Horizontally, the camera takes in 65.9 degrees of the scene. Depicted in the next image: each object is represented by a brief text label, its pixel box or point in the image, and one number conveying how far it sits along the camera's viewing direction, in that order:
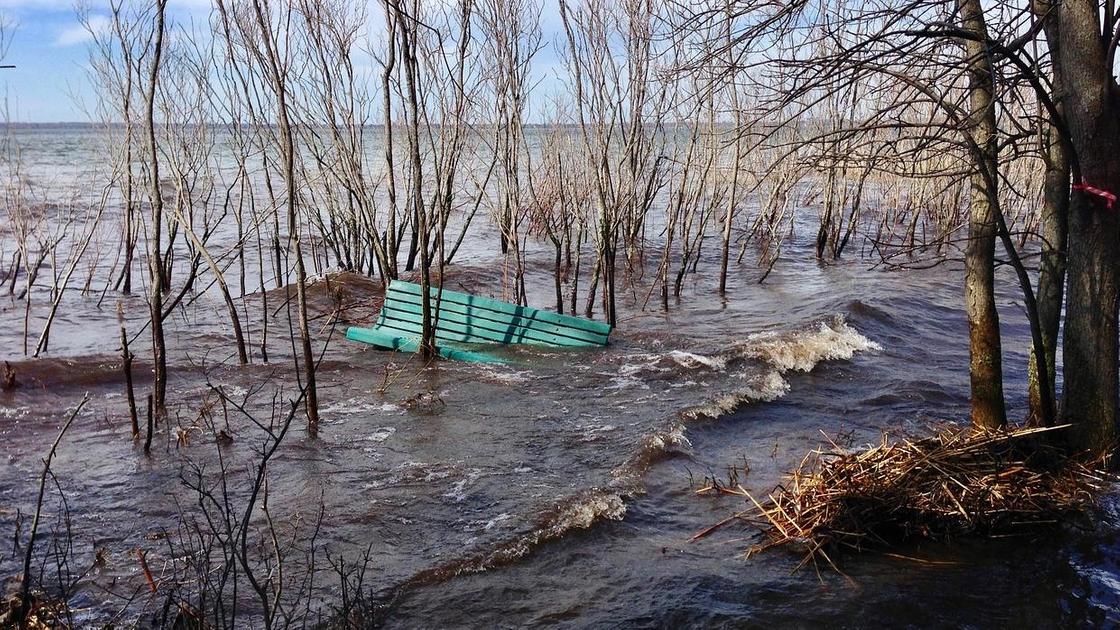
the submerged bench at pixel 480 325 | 9.84
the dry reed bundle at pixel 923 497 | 4.84
